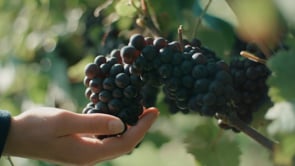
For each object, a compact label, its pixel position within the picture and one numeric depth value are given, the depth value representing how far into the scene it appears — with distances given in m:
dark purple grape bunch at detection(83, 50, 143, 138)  0.84
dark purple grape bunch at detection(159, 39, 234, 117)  0.82
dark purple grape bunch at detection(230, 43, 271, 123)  0.90
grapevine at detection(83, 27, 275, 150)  0.83
